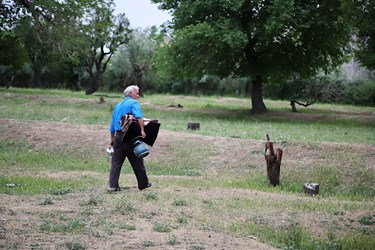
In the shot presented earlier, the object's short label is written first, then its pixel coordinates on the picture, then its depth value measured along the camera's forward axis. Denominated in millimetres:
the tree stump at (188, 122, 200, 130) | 20705
